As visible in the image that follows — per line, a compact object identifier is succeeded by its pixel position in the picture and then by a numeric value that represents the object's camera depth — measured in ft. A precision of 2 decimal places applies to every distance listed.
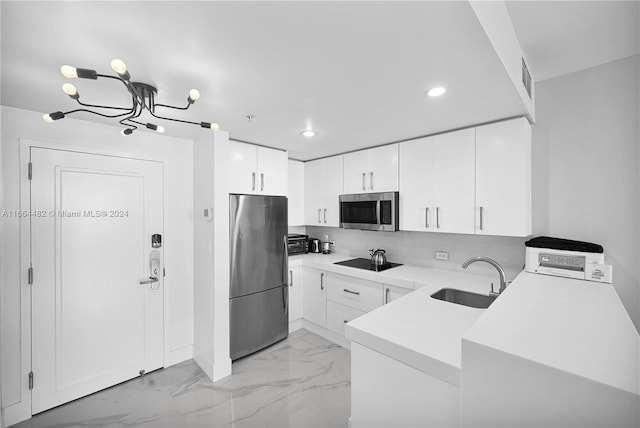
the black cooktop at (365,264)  9.48
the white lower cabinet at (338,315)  9.40
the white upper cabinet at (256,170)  8.93
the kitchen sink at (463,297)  6.64
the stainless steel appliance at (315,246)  13.00
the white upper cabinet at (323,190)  11.23
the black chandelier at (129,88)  3.43
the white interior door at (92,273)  6.71
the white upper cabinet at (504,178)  6.61
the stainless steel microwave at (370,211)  9.18
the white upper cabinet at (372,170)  9.38
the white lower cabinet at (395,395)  3.54
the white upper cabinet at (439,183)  7.60
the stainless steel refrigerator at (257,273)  8.66
